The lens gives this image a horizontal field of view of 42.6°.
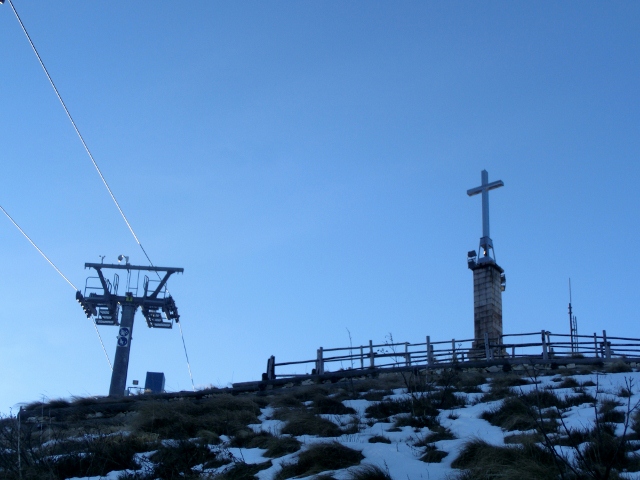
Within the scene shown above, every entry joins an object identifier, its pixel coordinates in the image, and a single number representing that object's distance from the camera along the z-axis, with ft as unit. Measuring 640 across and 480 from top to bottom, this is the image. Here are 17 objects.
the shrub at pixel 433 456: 39.58
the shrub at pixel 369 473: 36.40
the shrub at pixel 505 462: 32.53
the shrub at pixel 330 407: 55.67
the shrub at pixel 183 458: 41.60
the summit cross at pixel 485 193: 108.88
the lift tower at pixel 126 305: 105.91
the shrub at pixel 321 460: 39.19
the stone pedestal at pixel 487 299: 98.12
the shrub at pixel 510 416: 44.86
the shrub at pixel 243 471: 39.54
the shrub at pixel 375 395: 60.18
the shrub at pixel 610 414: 42.86
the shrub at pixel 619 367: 69.64
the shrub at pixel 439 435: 43.52
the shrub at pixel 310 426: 47.90
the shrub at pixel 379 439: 44.55
